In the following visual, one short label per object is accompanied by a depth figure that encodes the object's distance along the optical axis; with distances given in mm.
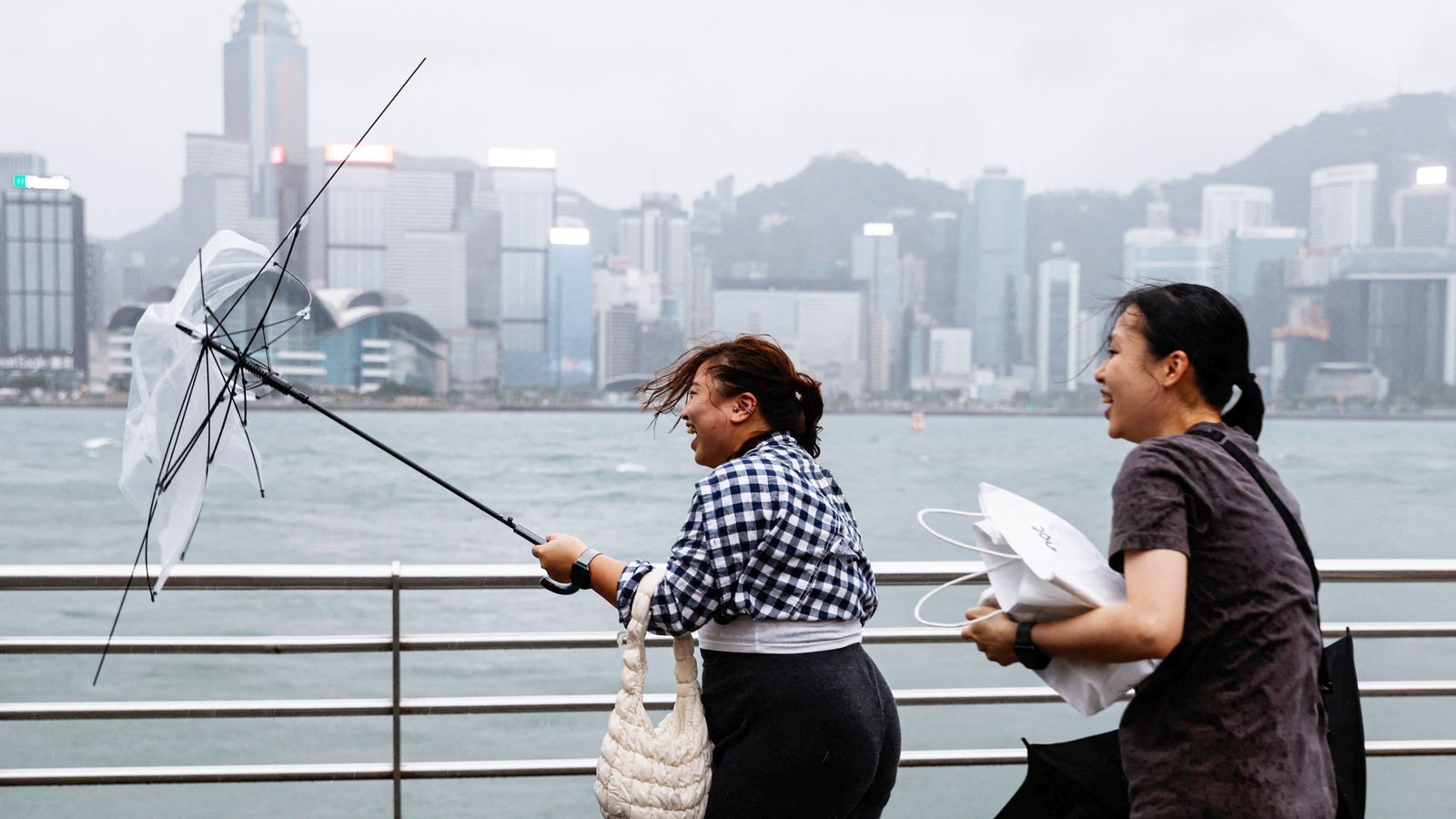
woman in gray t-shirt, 1307
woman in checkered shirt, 1635
